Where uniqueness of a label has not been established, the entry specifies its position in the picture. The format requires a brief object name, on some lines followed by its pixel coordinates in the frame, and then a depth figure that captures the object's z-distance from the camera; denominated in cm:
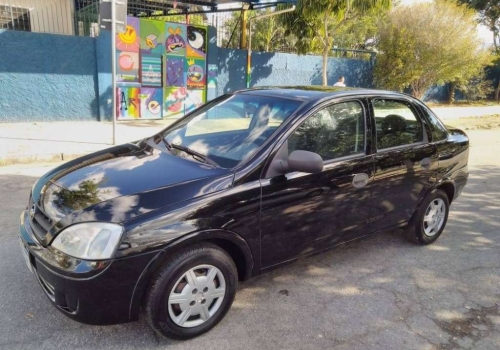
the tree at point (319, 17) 1169
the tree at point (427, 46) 1623
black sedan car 235
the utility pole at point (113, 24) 764
